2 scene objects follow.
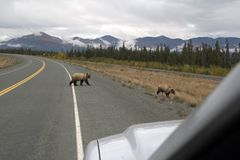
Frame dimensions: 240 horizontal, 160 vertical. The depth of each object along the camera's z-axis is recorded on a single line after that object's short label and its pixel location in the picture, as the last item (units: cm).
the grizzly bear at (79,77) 2499
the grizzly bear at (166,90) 1872
